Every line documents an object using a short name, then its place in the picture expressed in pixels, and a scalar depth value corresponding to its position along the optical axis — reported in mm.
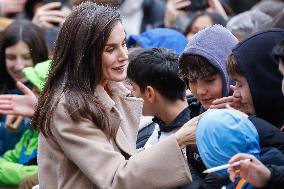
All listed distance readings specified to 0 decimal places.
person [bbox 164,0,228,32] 10739
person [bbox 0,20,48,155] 8787
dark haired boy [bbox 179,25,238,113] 5866
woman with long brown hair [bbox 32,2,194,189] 5091
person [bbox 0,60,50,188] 7933
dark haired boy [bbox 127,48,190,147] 6326
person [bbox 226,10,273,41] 8716
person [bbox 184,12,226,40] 9803
